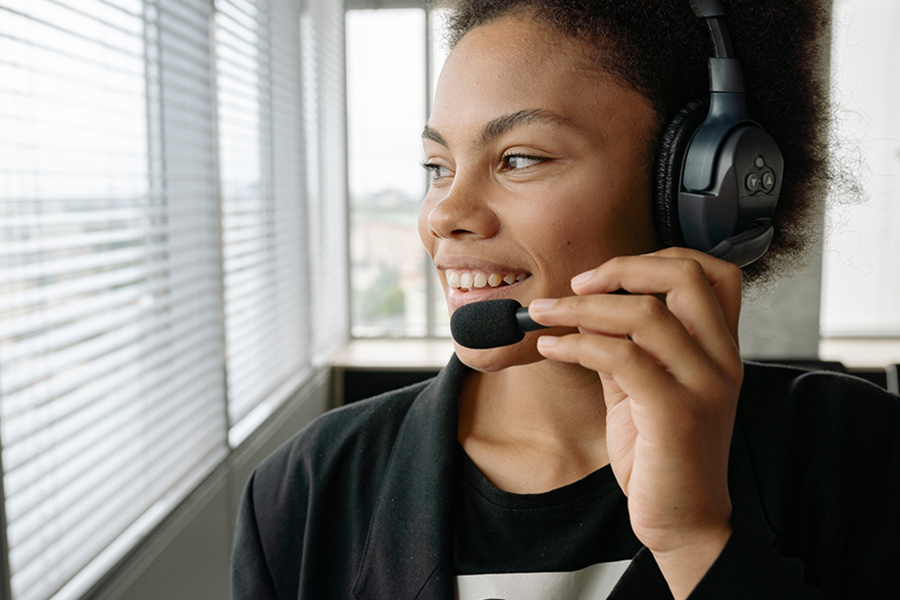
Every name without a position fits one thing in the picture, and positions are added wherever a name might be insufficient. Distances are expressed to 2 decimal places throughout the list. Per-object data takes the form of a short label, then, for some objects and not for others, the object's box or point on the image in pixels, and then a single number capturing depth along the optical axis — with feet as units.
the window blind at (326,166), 10.72
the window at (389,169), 12.66
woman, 2.66
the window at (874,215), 11.78
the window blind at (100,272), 3.96
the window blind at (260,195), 7.30
